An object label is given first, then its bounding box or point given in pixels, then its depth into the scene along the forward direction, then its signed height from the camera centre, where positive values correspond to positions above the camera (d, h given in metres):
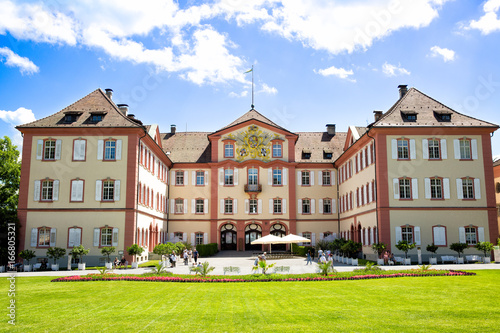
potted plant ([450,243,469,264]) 35.09 -0.71
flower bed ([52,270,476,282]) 22.92 -1.93
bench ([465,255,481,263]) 34.41 -1.49
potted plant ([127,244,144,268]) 35.06 -0.84
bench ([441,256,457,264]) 34.93 -1.57
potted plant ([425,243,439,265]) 35.19 -0.85
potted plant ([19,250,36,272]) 34.22 -1.12
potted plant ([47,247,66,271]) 34.22 -0.94
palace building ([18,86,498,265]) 36.44 +4.66
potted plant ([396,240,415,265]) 34.47 -0.61
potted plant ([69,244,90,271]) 34.03 -0.94
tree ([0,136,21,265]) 46.16 +6.30
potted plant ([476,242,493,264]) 35.09 -0.64
